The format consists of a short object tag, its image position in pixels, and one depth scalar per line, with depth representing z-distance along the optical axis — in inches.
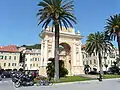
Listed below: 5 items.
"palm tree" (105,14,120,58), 909.6
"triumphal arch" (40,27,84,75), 1014.0
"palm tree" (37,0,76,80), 660.8
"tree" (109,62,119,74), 1429.4
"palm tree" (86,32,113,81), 1101.1
